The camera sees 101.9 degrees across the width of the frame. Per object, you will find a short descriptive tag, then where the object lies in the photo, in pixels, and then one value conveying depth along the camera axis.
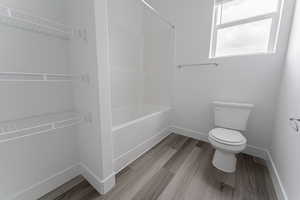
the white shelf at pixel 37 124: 0.93
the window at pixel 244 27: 1.59
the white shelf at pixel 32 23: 0.87
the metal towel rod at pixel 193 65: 1.94
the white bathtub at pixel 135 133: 1.44
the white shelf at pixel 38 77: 0.88
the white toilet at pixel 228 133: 1.38
